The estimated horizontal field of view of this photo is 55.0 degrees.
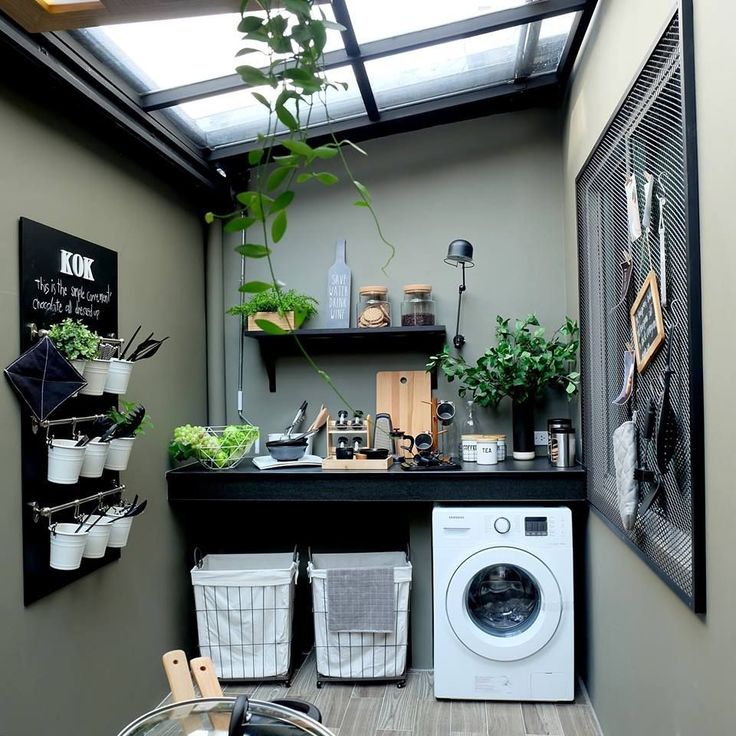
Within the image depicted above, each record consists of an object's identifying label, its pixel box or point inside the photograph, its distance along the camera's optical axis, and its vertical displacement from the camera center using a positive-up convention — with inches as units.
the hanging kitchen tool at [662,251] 73.4 +13.6
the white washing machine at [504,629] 117.6 -38.0
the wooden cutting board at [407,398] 139.6 -3.0
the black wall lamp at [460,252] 128.0 +23.7
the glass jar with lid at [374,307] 135.5 +14.8
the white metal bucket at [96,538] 90.0 -19.4
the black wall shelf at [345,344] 138.3 +8.1
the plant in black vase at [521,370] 126.4 +2.3
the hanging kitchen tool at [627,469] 78.8 -10.0
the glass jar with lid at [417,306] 135.0 +14.8
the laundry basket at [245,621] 127.0 -42.4
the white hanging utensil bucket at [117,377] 96.1 +1.2
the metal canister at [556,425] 124.2 -7.7
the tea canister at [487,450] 126.2 -12.1
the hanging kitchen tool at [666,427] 67.8 -4.5
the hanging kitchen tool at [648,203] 76.8 +19.5
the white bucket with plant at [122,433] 95.0 -6.5
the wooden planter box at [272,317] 131.8 +12.7
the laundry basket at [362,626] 125.9 -43.1
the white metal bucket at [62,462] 85.7 -9.1
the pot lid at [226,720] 35.2 -17.3
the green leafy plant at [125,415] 95.3 -4.0
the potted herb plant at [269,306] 130.3 +14.7
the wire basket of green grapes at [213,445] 125.0 -10.7
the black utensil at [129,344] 105.5 +6.5
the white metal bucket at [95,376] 91.2 +1.3
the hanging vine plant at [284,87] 31.5 +14.1
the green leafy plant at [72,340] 87.5 +5.8
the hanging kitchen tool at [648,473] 74.8 -10.4
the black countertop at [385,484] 120.0 -17.5
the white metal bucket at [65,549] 85.9 -19.7
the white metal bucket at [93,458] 90.0 -9.2
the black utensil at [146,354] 99.9 +4.7
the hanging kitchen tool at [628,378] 84.4 +0.4
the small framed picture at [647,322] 75.1 +6.6
